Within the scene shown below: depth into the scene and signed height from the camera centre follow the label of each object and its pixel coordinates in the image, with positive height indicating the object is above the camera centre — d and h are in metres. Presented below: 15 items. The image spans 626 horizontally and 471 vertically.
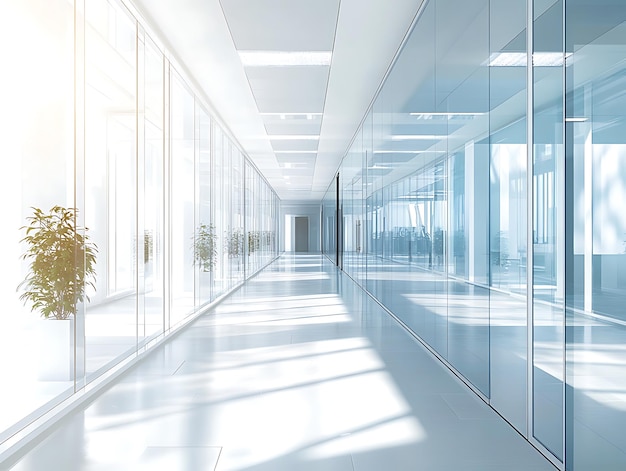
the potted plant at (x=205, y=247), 9.99 -0.15
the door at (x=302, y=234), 46.72 +0.41
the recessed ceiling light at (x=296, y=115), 12.03 +2.71
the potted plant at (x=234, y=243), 13.41 -0.11
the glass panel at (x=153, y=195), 7.25 +0.59
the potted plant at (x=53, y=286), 4.59 -0.40
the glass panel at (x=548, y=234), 3.04 +0.03
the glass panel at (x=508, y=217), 3.65 +0.16
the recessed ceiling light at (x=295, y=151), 17.23 +2.73
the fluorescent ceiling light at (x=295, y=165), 20.17 +2.76
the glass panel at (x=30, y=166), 4.62 +0.70
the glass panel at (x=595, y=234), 2.38 +0.03
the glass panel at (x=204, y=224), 10.00 +0.29
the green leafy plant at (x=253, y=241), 18.55 -0.08
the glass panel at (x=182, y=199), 8.59 +0.65
